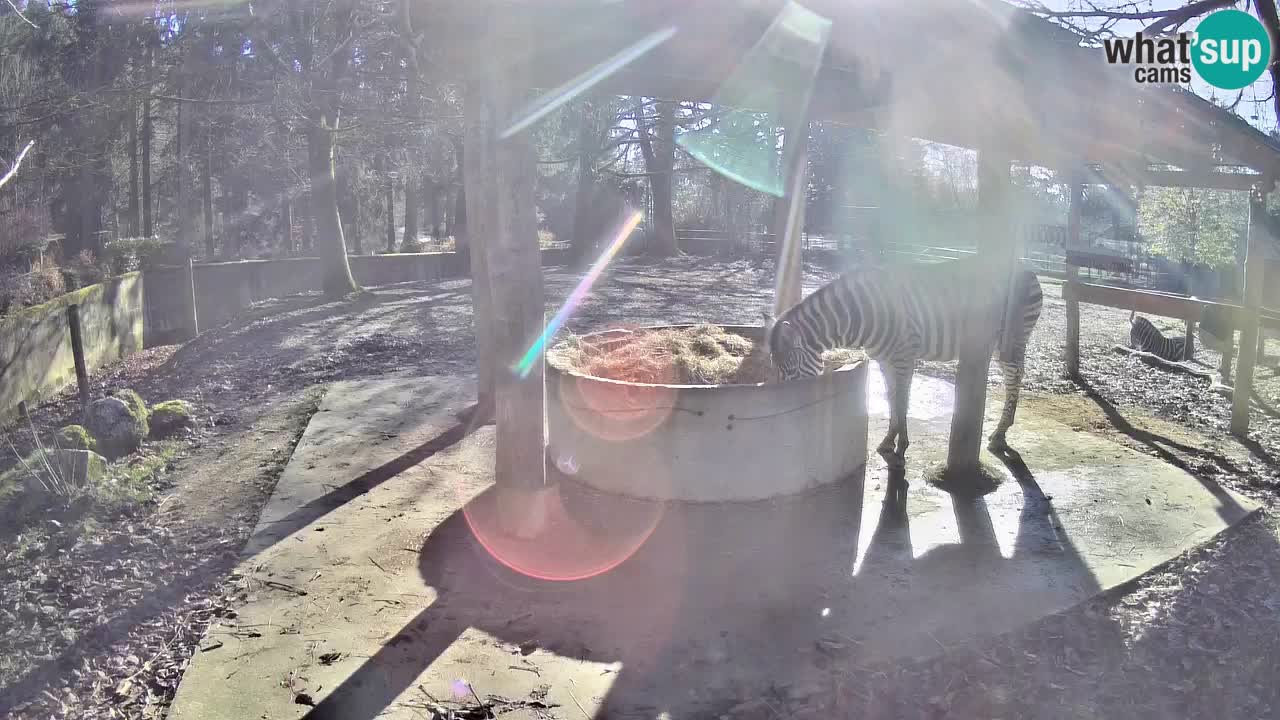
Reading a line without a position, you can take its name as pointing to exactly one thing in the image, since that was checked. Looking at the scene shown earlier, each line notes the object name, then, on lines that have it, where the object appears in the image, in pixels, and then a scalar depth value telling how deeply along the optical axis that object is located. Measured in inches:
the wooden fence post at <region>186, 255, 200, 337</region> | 605.3
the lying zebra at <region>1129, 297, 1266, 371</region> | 399.2
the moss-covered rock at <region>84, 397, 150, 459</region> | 297.6
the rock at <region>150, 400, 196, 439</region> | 325.7
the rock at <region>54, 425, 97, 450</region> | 284.4
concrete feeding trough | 236.2
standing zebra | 266.7
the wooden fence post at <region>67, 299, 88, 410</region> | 338.0
